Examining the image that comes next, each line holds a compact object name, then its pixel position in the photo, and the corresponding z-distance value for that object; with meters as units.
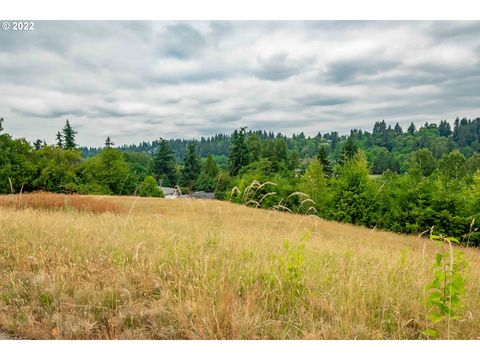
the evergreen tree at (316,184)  29.98
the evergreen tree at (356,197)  25.59
